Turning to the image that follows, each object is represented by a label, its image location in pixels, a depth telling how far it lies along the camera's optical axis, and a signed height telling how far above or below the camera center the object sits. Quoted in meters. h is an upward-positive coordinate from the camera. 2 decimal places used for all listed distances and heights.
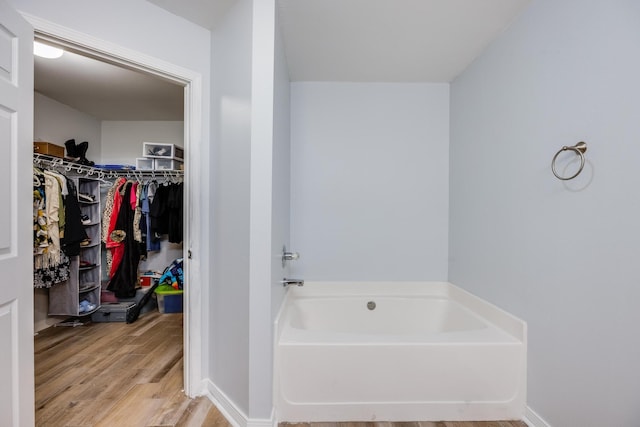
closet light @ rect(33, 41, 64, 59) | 1.90 +1.12
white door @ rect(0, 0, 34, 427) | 1.04 -0.05
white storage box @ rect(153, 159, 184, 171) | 3.18 +0.54
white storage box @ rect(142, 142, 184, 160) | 3.17 +0.71
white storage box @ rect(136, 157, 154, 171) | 3.18 +0.54
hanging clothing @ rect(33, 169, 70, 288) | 2.21 -0.14
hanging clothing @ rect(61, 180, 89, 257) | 2.52 -0.15
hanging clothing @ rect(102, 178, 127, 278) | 3.03 -0.16
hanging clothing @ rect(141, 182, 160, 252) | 3.16 +0.00
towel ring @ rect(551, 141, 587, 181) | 1.15 +0.27
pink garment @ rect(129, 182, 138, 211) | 3.13 +0.13
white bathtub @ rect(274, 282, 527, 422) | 1.44 -0.89
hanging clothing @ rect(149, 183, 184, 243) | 3.13 -0.01
